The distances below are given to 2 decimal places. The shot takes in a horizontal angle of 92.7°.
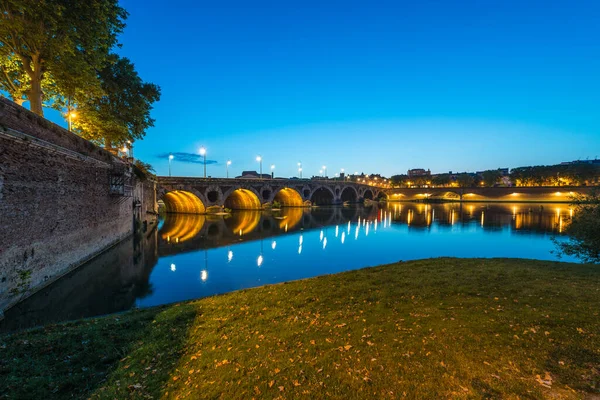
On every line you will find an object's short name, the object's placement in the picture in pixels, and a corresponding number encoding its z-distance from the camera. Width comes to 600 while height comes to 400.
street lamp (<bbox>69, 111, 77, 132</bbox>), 28.13
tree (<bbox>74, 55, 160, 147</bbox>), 28.74
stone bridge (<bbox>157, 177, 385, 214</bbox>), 56.54
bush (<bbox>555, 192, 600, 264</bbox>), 16.38
